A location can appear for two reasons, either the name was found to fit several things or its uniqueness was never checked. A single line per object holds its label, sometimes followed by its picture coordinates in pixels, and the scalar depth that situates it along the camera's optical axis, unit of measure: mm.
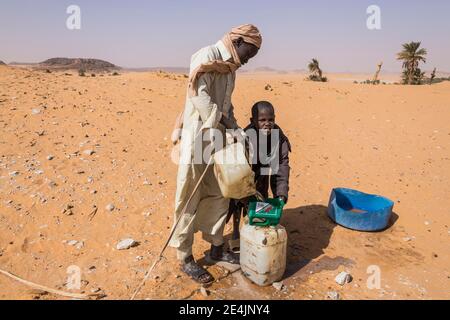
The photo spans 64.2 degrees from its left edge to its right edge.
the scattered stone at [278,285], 2874
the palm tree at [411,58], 24141
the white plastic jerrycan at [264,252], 2760
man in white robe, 2596
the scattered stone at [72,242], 3383
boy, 3000
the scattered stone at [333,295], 2831
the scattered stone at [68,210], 3812
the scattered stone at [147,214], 3945
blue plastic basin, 3781
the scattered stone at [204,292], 2791
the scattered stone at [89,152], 5043
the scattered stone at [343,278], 3006
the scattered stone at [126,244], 3366
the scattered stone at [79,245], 3356
